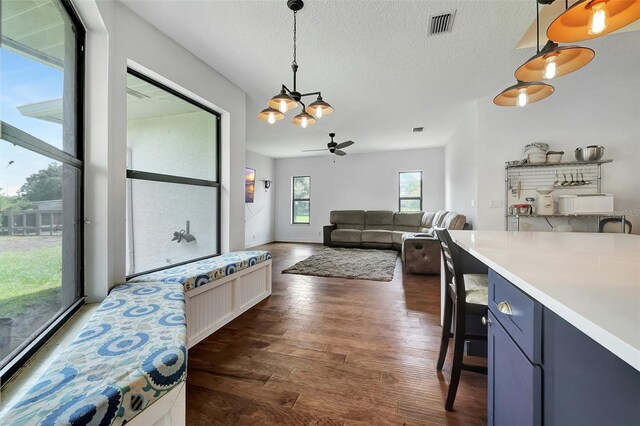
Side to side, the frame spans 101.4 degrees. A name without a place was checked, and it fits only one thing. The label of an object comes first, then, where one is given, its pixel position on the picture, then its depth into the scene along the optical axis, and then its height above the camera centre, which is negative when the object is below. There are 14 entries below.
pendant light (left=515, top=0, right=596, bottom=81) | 1.39 +0.84
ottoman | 4.02 -0.70
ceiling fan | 5.14 +1.28
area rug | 4.03 -0.97
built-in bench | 0.69 -0.52
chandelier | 1.97 +0.90
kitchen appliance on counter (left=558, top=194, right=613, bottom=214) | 3.03 +0.09
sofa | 6.23 -0.42
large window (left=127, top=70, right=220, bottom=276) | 2.17 +0.30
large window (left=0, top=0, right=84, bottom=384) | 1.02 +0.17
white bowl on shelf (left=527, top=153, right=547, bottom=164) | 3.35 +0.68
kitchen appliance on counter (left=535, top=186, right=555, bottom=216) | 3.31 +0.08
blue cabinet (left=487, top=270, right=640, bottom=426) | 0.54 -0.40
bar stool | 1.32 -0.49
